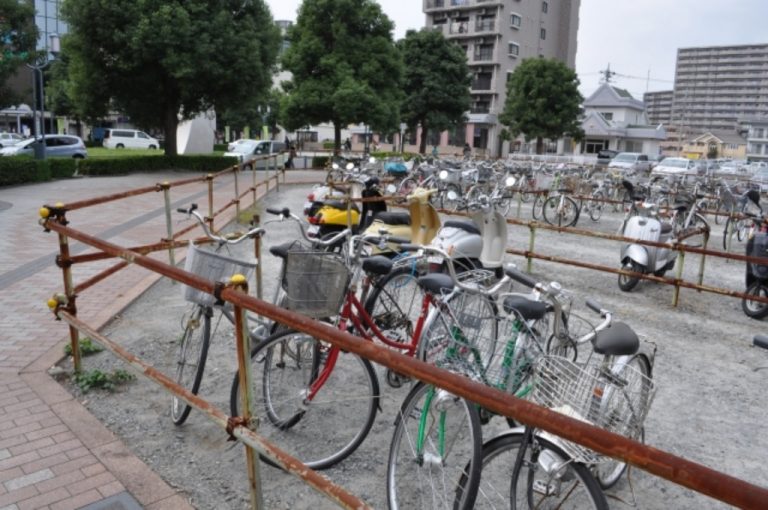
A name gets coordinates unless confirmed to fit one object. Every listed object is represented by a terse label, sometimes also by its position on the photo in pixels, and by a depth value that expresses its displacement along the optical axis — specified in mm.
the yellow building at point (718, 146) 81062
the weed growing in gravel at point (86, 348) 4695
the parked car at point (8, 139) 27538
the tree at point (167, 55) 19109
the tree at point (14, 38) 16844
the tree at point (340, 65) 25812
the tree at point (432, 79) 38000
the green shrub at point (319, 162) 27875
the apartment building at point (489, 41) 53500
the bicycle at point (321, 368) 3242
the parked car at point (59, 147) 24155
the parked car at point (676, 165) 25605
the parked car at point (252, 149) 27180
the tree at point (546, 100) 38938
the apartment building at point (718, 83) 129250
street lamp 19344
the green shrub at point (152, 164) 20047
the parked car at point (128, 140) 39375
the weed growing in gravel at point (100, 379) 4168
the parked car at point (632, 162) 24022
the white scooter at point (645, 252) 7363
